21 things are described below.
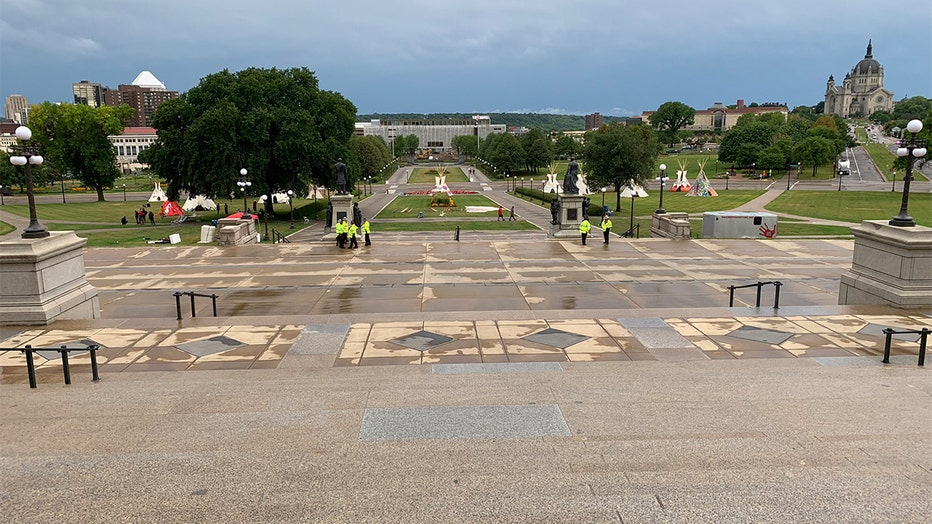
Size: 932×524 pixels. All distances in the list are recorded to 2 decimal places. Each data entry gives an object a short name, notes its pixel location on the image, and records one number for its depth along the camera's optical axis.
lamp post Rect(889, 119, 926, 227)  13.64
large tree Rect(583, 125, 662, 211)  57.47
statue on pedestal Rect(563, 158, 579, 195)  29.45
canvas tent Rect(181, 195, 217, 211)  55.33
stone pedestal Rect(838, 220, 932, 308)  13.21
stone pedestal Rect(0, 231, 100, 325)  12.43
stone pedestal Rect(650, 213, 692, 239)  27.89
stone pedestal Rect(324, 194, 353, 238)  30.54
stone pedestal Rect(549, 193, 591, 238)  28.30
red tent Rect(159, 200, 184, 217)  52.06
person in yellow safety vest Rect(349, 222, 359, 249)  24.84
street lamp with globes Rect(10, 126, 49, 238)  13.16
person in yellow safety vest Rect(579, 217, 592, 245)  25.23
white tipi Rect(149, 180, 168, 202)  72.00
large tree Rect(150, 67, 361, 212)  44.91
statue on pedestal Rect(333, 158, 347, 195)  29.46
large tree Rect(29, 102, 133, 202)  71.88
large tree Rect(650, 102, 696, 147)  195.00
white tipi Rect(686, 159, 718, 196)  71.69
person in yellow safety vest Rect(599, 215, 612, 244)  24.91
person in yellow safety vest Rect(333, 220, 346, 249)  24.81
